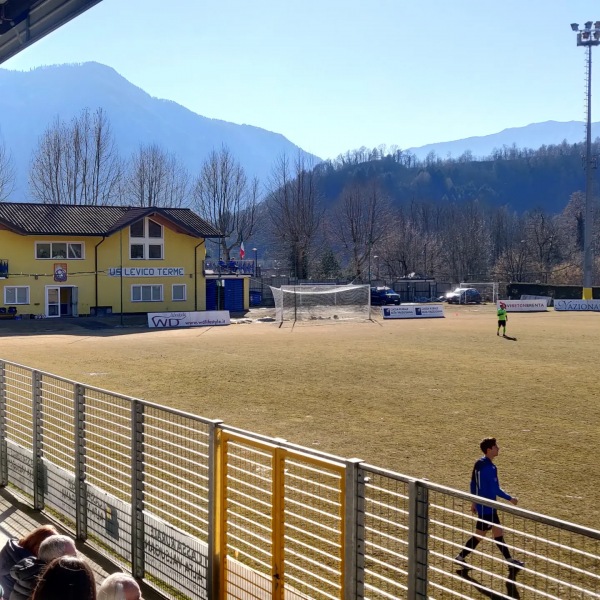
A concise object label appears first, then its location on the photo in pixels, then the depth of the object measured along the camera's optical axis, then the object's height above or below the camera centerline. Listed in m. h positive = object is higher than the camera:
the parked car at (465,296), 71.88 -2.31
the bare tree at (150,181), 89.62 +10.67
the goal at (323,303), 54.00 -2.31
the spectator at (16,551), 5.82 -2.16
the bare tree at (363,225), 92.00 +5.82
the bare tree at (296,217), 86.25 +6.48
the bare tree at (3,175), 86.94 +11.60
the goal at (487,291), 75.46 -1.91
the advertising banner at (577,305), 63.03 -2.73
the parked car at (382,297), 68.29 -2.28
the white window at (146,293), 58.00 -1.64
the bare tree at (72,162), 83.56 +12.04
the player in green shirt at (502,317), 38.03 -2.25
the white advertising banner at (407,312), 55.16 -2.92
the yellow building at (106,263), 53.09 +0.64
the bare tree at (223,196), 93.00 +9.23
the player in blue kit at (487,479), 8.48 -2.31
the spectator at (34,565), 5.33 -2.07
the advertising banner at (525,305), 61.66 -2.73
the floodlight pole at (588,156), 56.97 +8.75
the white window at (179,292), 60.06 -1.61
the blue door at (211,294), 62.53 -1.84
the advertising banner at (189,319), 49.12 -3.08
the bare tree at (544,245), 102.00 +3.78
